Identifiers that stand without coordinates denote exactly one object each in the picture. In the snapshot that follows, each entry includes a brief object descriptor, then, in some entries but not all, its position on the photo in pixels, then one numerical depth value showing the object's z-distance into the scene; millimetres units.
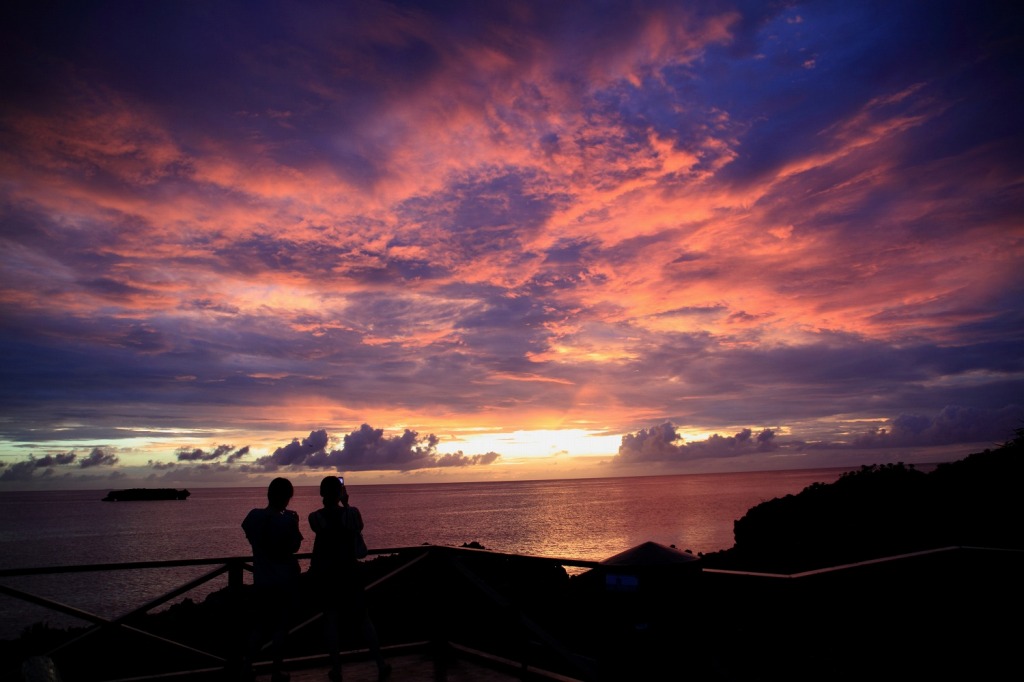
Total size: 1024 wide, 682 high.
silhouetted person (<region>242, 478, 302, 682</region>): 5762
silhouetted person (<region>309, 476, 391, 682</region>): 5922
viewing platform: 3061
